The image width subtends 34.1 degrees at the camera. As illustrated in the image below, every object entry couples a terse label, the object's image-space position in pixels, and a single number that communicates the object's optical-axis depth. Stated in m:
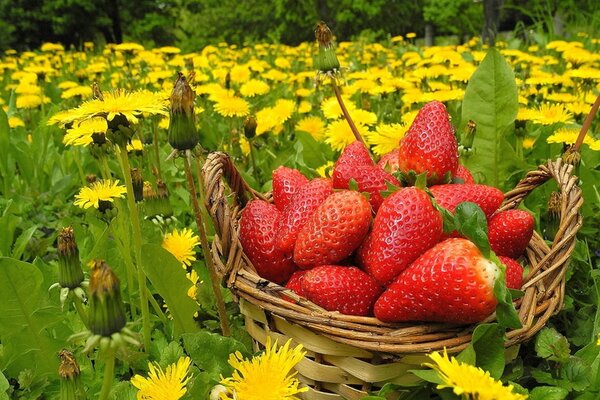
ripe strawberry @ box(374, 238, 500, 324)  0.35
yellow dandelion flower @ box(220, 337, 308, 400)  0.34
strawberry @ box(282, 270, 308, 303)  0.40
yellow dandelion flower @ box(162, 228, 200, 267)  0.47
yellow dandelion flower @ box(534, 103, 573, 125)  0.55
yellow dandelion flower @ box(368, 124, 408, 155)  0.54
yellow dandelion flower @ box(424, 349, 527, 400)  0.31
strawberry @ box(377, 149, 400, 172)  0.46
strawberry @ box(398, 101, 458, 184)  0.43
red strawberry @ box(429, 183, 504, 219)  0.41
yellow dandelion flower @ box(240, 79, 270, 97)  0.76
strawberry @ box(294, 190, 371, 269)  0.39
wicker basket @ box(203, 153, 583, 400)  0.36
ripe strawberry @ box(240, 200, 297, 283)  0.42
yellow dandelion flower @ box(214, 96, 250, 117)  0.62
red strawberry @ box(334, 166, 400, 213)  0.43
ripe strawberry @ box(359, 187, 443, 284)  0.38
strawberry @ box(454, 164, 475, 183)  0.45
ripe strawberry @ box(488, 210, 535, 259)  0.40
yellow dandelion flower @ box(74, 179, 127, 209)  0.43
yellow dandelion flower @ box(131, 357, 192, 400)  0.35
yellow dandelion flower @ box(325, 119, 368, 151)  0.57
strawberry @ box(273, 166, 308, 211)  0.45
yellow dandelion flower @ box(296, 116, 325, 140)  0.67
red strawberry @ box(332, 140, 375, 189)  0.43
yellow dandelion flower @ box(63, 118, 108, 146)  0.41
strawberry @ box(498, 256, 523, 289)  0.39
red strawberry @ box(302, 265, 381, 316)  0.38
